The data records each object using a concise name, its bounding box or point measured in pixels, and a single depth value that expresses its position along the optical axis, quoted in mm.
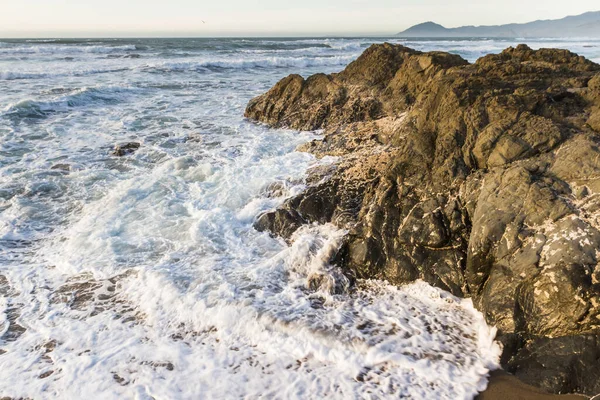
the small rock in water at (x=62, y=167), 9109
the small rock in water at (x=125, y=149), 10031
